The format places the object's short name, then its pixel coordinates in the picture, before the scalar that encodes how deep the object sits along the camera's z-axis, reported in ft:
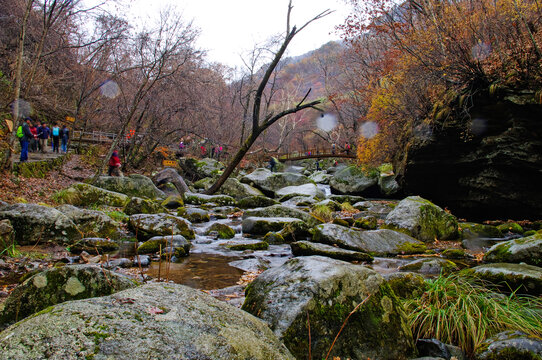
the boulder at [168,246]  20.49
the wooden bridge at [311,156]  90.63
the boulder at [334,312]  7.65
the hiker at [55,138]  62.80
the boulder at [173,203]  41.47
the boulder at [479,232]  29.04
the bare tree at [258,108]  29.32
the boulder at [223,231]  27.20
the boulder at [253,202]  45.60
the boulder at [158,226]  24.57
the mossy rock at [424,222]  27.53
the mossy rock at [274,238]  25.71
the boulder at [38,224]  20.22
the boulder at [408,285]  12.21
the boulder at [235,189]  58.34
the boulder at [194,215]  34.71
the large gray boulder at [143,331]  3.61
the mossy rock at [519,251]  17.63
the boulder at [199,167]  78.34
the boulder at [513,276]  12.91
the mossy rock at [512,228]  30.27
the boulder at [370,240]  22.53
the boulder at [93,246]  20.38
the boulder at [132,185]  44.60
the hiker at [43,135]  61.01
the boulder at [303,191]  57.69
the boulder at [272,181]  66.49
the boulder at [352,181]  72.13
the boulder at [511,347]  8.04
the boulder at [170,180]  55.88
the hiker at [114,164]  54.49
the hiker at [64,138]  65.05
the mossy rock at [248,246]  23.04
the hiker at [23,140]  46.68
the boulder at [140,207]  32.30
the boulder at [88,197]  33.35
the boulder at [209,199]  47.09
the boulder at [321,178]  94.95
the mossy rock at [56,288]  8.60
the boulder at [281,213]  32.42
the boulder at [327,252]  20.12
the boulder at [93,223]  24.01
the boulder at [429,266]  17.49
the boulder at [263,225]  29.01
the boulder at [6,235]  17.63
